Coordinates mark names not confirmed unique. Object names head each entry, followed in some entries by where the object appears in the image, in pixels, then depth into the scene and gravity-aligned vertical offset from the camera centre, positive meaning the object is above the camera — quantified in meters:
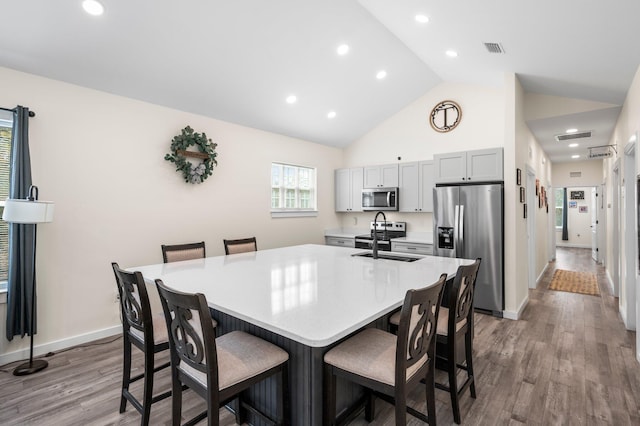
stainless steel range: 5.46 -0.29
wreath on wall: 3.95 +0.77
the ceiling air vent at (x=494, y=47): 3.25 +1.74
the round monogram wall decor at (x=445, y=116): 5.16 +1.64
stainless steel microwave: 5.45 +0.32
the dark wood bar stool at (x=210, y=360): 1.38 -0.69
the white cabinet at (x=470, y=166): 4.15 +0.70
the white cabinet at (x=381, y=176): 5.58 +0.73
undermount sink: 2.99 -0.37
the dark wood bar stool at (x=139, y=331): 1.82 -0.71
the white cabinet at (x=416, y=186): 5.16 +0.51
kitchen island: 1.41 -0.42
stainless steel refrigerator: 4.05 -0.17
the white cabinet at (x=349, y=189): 6.07 +0.53
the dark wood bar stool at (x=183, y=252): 3.01 -0.34
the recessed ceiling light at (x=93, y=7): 2.52 +1.64
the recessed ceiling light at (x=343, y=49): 3.80 +1.98
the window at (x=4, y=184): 2.98 +0.29
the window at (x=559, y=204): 11.13 +0.49
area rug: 5.38 -1.15
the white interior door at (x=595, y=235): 8.32 -0.44
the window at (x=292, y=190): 5.43 +0.47
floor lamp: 2.57 +0.00
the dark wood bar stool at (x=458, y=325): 1.95 -0.70
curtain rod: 2.87 +0.93
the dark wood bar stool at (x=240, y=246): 3.60 -0.33
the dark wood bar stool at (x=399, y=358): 1.42 -0.67
